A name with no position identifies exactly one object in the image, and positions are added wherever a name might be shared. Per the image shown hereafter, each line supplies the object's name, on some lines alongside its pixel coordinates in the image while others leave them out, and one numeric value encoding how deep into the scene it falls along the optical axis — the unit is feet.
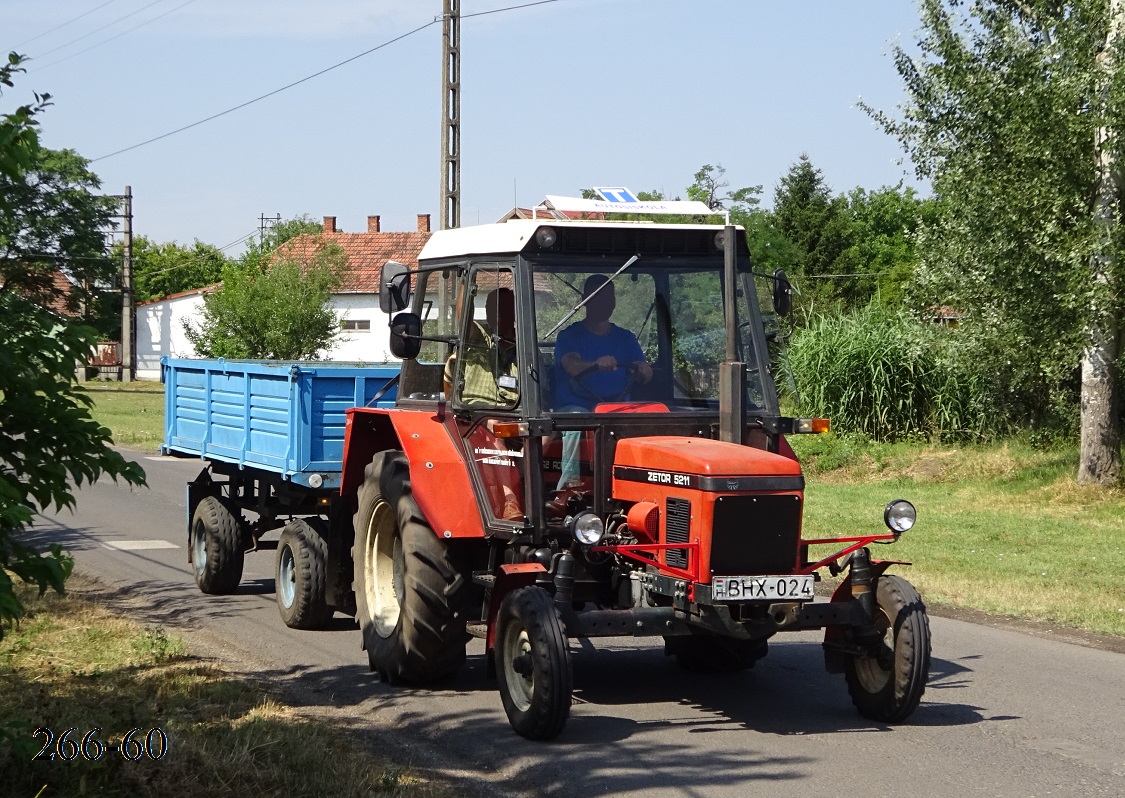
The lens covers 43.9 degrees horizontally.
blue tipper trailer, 31.30
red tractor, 21.62
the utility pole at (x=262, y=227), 227.96
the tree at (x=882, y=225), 245.28
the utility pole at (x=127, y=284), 224.53
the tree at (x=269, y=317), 131.44
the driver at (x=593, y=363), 23.99
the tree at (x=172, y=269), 365.40
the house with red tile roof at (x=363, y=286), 215.92
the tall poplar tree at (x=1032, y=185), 54.34
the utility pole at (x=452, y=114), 74.59
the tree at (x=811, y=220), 172.04
